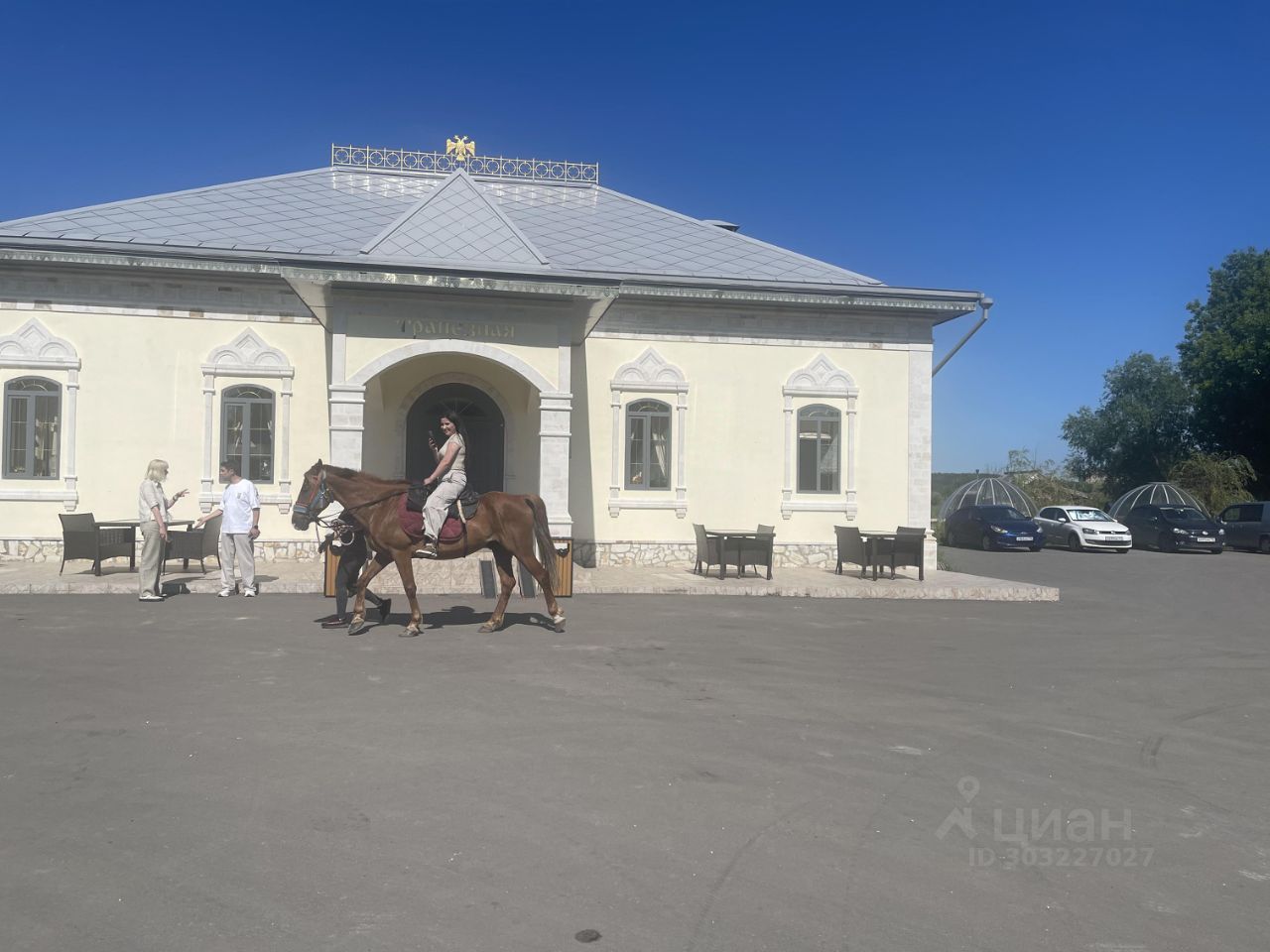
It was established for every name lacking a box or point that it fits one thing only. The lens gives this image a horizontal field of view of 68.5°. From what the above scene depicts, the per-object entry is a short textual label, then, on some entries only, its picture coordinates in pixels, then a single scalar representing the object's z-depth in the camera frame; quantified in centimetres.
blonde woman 1141
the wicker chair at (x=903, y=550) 1534
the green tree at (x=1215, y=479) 3666
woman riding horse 973
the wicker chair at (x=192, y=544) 1371
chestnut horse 984
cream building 1504
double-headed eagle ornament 2197
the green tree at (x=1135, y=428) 4525
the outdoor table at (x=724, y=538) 1494
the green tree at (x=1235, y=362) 3847
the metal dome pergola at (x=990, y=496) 3579
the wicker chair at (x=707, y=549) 1523
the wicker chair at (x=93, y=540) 1330
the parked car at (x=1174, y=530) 2836
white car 2831
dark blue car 2777
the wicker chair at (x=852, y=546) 1551
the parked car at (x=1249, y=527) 2978
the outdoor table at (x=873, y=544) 1541
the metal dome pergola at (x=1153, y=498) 3438
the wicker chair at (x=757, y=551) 1488
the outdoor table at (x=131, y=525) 1408
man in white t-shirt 1212
